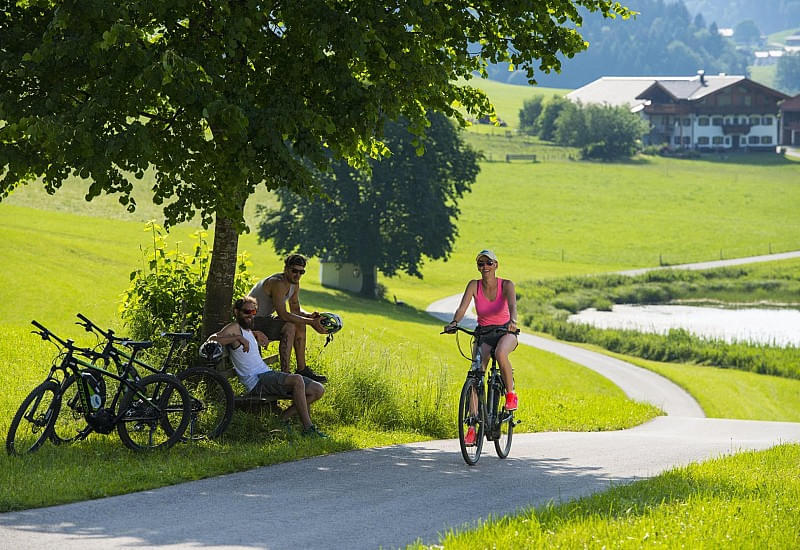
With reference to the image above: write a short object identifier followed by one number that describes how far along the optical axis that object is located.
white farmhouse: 145.12
